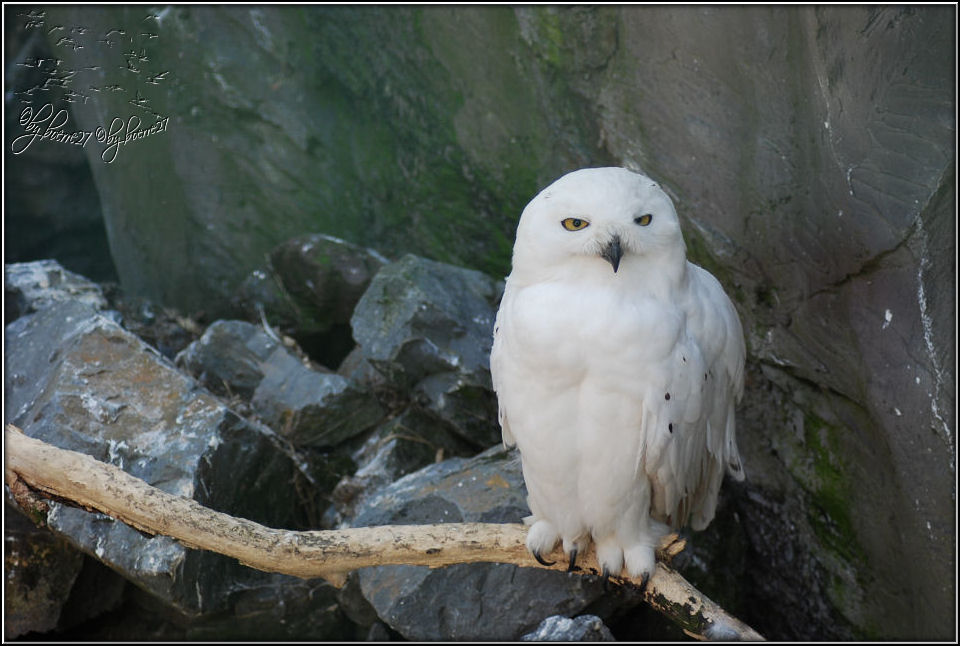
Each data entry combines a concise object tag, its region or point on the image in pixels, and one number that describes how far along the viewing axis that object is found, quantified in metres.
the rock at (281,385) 9.27
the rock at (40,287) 10.02
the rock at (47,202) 12.04
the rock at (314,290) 10.34
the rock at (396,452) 8.94
